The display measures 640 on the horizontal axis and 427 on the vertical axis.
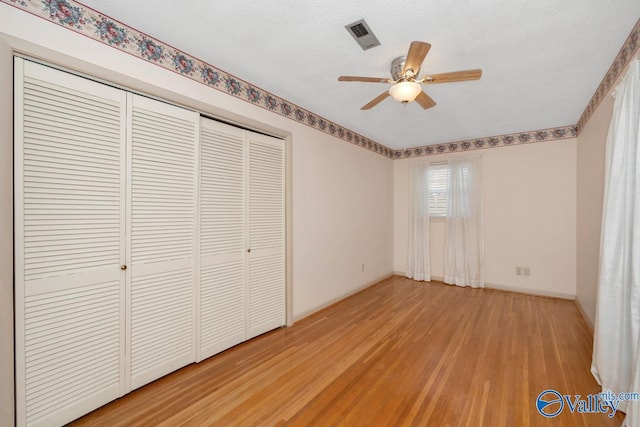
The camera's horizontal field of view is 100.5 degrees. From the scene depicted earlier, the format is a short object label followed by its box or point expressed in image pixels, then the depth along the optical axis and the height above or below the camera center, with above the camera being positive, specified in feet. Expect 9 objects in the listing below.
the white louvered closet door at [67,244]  4.93 -0.60
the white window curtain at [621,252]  5.54 -0.84
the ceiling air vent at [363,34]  5.98 +4.26
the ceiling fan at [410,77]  6.00 +3.36
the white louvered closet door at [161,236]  6.41 -0.56
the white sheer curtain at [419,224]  16.98 -0.59
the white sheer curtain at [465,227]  15.35 -0.72
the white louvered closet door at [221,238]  7.83 -0.73
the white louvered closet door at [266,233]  9.16 -0.66
